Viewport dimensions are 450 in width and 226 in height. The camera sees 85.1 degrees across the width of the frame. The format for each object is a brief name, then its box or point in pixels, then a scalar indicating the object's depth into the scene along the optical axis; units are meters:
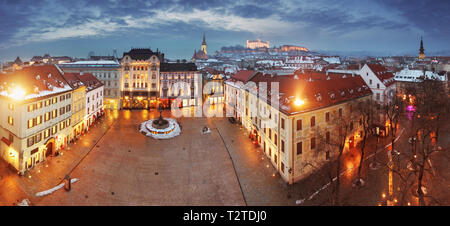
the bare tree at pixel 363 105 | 37.38
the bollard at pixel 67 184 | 28.12
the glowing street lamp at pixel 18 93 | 32.31
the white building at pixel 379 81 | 55.59
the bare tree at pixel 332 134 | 31.81
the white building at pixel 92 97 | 53.34
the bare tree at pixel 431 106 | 36.05
